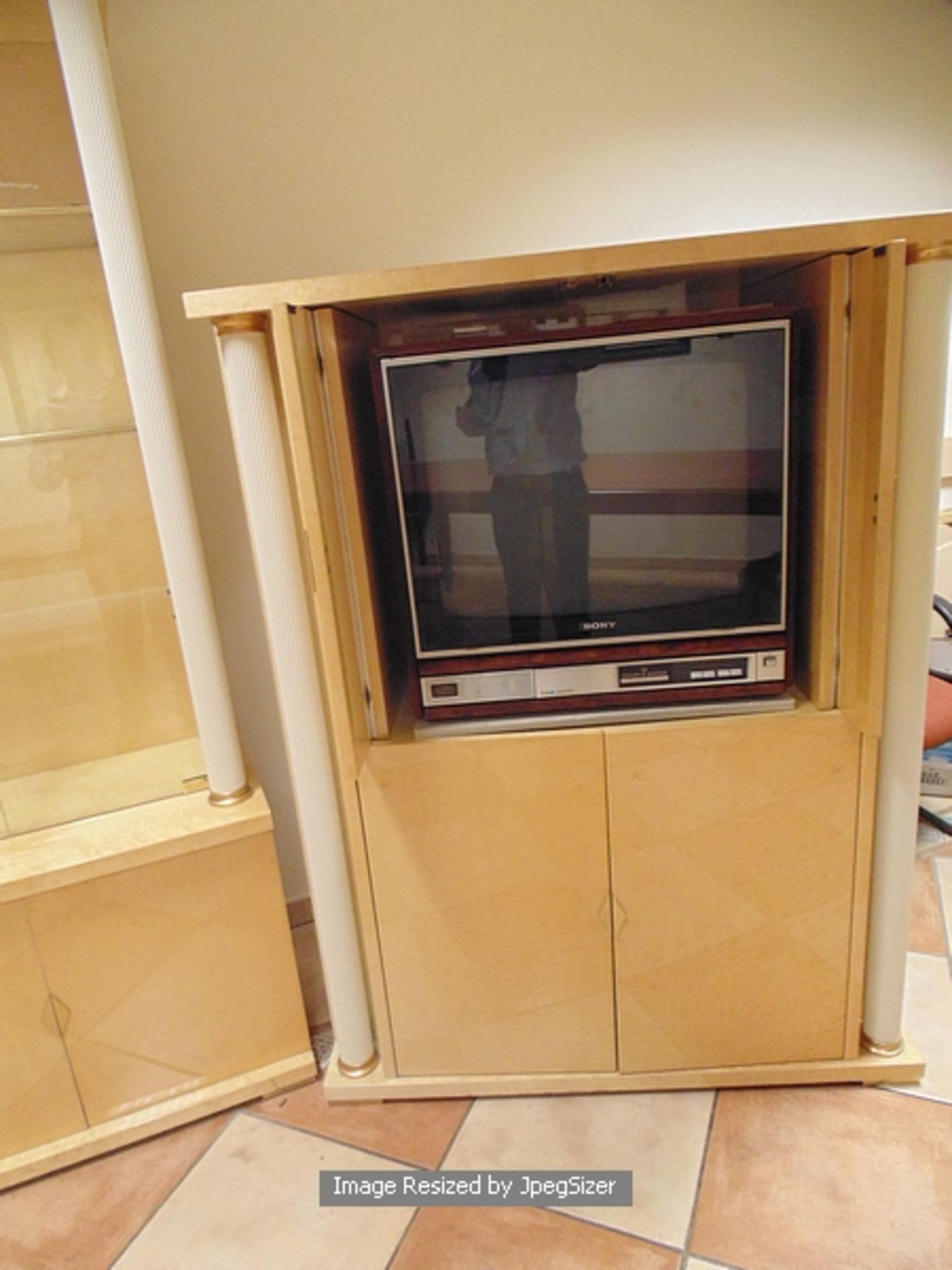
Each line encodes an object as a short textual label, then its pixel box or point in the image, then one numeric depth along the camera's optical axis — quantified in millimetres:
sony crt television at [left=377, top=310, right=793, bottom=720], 1120
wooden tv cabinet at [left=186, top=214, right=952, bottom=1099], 1074
